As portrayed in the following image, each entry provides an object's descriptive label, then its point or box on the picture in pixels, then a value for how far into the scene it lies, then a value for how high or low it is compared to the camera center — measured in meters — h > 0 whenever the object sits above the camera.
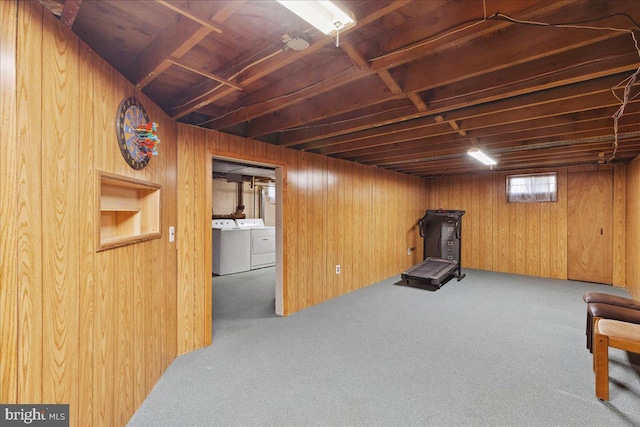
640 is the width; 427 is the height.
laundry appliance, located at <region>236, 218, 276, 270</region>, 6.35 -0.73
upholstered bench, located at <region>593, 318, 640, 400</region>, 1.91 -0.92
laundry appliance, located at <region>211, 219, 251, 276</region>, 5.80 -0.76
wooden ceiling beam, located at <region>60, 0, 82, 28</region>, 1.15 +0.87
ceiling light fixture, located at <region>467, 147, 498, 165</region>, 3.56 +0.80
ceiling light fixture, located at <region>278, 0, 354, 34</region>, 1.10 +0.81
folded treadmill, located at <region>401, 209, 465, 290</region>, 5.00 -0.84
